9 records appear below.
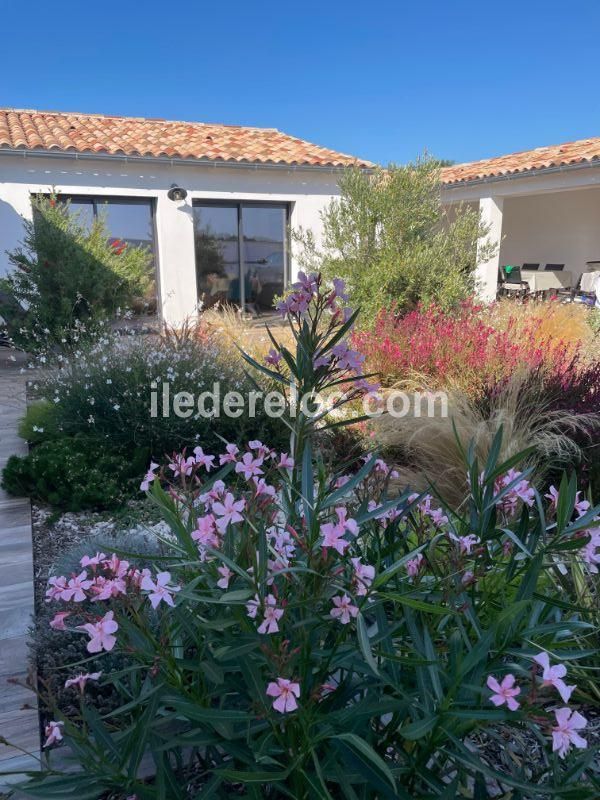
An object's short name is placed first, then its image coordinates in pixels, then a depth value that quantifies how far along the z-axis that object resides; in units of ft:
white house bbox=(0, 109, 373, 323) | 30.53
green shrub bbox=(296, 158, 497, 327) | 25.18
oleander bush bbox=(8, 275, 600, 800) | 3.57
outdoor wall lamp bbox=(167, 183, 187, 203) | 33.35
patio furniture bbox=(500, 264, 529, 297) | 43.96
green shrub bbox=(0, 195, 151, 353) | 26.02
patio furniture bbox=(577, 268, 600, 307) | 40.98
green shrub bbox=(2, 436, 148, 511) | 11.59
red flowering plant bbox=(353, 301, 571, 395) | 16.55
